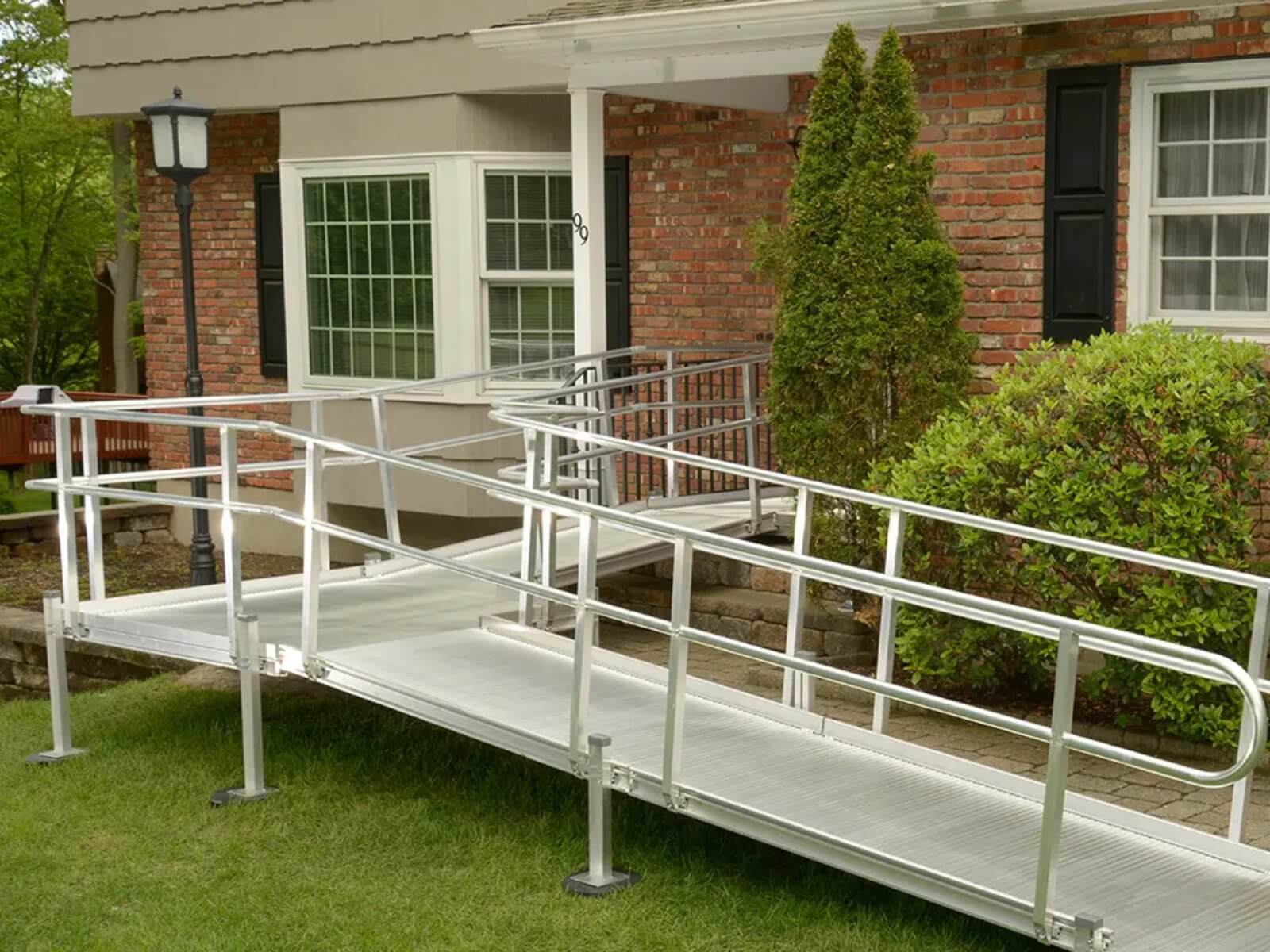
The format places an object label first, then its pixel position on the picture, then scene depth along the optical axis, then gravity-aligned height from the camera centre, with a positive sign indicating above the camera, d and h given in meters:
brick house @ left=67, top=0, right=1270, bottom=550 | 9.24 +0.69
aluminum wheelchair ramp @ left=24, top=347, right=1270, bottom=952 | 5.33 -1.63
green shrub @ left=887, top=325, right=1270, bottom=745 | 7.52 -0.95
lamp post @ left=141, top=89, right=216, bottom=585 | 11.31 +0.81
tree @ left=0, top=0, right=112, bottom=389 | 24.77 +1.64
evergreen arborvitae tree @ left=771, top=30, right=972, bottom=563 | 8.98 -0.18
